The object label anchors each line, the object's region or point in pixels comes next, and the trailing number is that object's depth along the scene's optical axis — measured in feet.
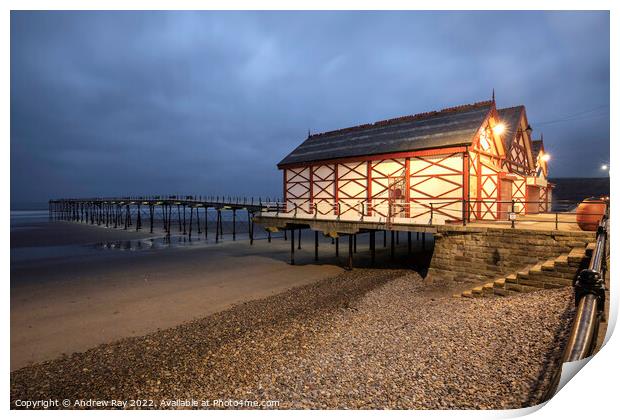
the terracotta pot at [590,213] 29.63
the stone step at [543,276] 25.16
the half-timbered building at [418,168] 45.50
